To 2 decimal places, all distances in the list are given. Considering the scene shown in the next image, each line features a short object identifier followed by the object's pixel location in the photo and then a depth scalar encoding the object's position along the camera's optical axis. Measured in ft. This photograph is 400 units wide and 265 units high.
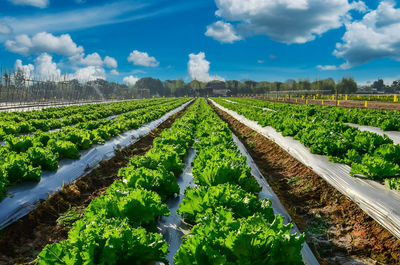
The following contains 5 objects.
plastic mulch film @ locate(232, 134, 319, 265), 12.84
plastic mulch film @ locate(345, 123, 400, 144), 37.14
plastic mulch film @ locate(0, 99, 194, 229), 17.06
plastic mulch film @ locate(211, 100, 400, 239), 15.60
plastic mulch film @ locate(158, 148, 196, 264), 13.32
